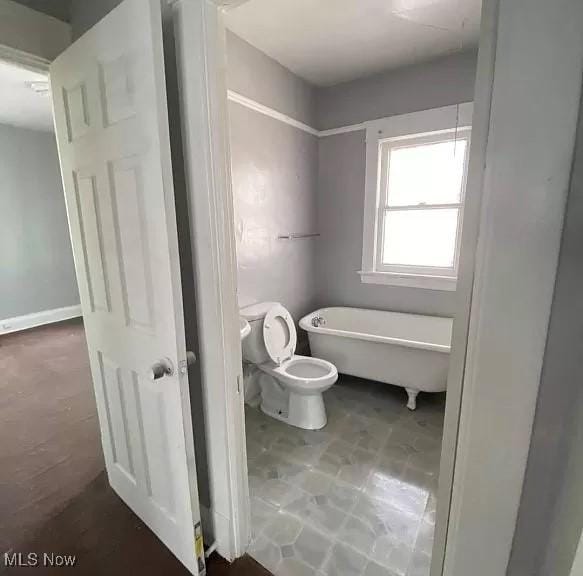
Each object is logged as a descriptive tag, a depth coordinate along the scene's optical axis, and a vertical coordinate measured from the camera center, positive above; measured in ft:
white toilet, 6.97 -3.23
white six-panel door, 3.03 -0.24
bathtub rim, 7.08 -2.69
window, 8.39 +0.70
